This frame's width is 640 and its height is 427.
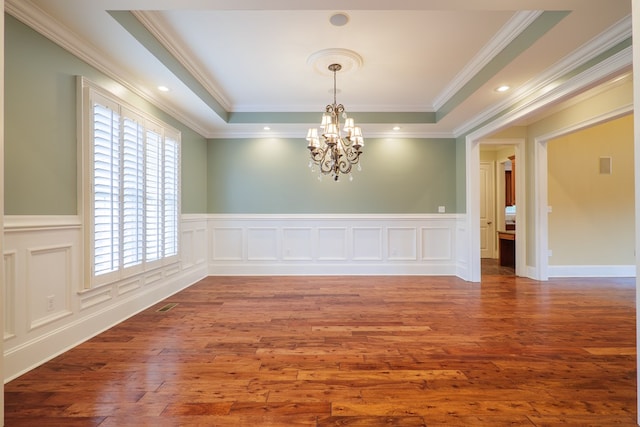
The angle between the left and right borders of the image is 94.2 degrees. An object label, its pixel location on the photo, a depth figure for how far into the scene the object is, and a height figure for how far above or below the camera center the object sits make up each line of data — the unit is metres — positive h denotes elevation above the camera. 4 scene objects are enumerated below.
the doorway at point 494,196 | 7.58 +0.47
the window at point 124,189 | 2.75 +0.30
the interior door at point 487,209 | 7.80 +0.14
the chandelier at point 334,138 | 3.50 +0.93
